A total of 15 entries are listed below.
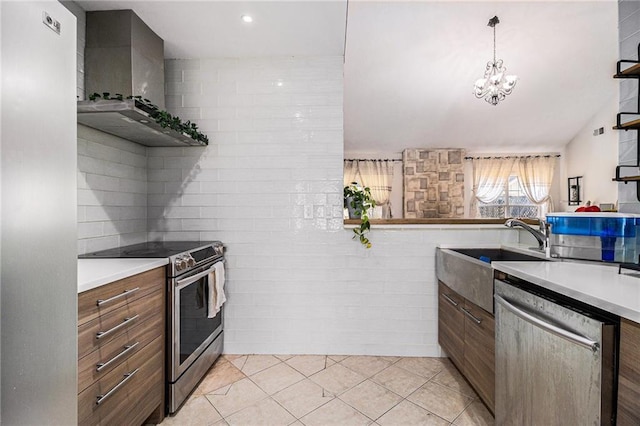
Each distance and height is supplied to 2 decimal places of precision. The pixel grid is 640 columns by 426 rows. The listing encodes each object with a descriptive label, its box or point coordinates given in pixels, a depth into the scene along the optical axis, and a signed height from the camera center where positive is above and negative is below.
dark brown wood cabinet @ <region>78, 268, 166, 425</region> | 1.17 -0.62
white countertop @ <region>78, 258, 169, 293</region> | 1.20 -0.27
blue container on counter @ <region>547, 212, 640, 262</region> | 1.46 -0.10
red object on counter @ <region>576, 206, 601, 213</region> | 1.70 +0.01
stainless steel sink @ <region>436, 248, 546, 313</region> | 1.65 -0.37
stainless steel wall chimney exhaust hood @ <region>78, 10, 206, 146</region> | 1.90 +0.91
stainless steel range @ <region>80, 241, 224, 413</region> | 1.77 -0.61
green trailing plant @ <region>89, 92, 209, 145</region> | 1.73 +0.59
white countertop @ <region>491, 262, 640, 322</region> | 0.91 -0.26
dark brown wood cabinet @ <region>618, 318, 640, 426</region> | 0.83 -0.45
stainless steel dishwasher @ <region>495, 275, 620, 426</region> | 0.92 -0.52
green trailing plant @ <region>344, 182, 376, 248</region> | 2.52 +0.05
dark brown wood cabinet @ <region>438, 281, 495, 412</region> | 1.64 -0.79
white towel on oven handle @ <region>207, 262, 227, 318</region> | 2.17 -0.57
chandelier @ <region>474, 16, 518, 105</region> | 4.16 +1.73
